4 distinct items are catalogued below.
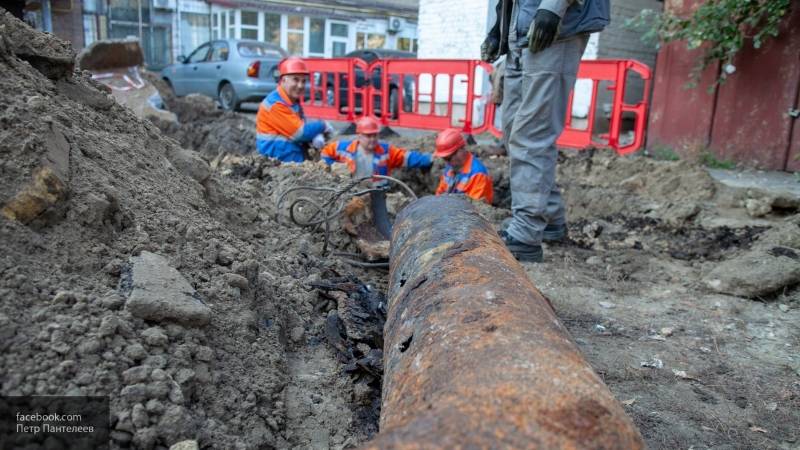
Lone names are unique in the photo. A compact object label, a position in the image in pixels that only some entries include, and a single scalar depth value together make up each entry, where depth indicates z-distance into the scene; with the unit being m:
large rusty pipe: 1.20
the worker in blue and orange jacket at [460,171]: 5.49
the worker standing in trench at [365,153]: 5.92
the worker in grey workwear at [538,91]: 3.65
